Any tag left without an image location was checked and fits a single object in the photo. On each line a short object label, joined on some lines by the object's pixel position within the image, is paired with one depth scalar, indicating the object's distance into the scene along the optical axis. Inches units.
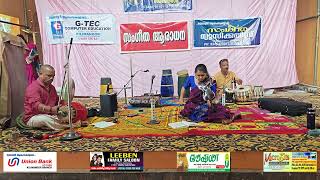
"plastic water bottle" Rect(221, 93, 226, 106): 175.3
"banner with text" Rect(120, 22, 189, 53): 251.0
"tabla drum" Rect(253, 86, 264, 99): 202.7
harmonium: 182.3
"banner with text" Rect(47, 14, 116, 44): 251.0
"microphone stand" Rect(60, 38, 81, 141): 112.3
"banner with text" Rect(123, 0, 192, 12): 248.4
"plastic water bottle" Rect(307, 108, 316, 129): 120.3
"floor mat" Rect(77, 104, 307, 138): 118.5
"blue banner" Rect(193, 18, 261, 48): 249.1
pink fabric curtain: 248.7
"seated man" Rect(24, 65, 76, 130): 125.8
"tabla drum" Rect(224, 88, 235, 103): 190.7
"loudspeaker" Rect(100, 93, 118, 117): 156.6
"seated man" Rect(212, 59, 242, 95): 197.3
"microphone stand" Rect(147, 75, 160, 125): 137.2
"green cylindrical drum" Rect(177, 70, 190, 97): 239.0
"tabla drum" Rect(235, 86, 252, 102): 190.9
